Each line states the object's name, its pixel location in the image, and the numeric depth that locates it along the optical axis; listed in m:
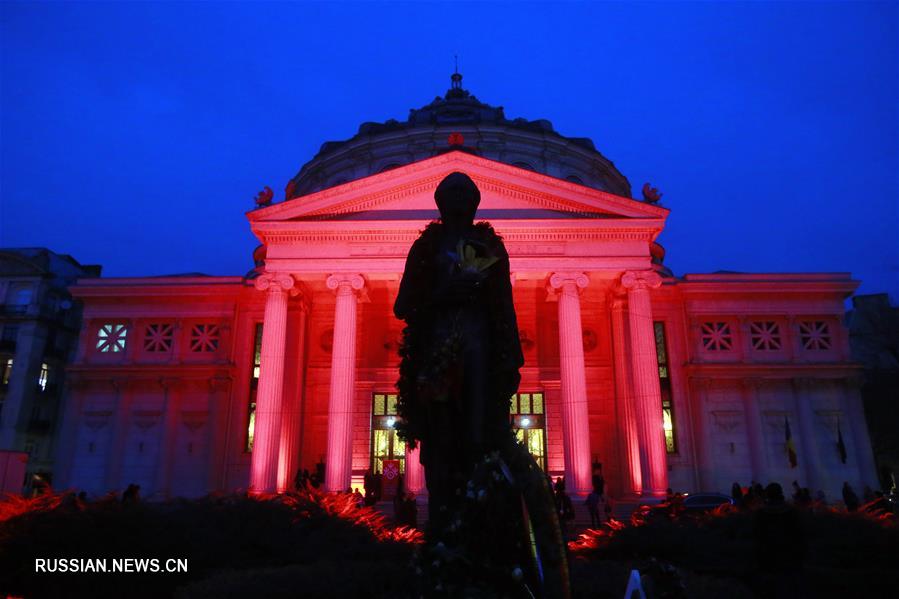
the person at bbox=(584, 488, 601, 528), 20.53
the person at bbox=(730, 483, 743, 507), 20.11
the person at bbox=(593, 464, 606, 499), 22.36
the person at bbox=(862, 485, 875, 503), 25.61
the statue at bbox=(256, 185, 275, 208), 26.83
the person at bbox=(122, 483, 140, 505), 16.23
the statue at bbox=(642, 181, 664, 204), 26.46
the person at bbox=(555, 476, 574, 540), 19.34
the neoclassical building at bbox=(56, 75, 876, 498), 25.17
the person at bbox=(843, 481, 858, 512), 20.51
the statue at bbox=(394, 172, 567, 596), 3.99
